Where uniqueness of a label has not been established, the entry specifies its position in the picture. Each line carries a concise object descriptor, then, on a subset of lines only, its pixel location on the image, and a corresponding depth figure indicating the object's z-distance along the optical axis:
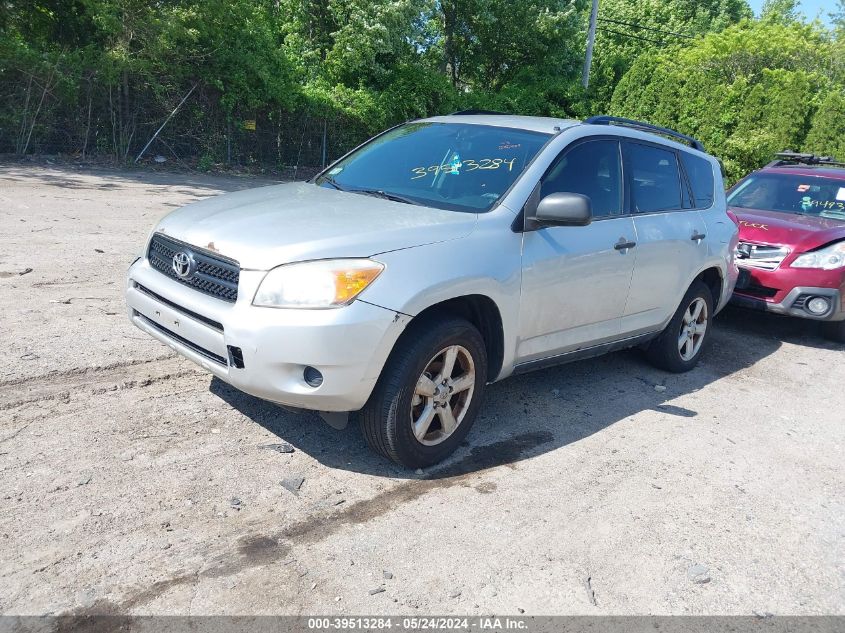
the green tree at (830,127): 19.81
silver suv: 3.54
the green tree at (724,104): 20.02
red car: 7.27
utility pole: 26.55
